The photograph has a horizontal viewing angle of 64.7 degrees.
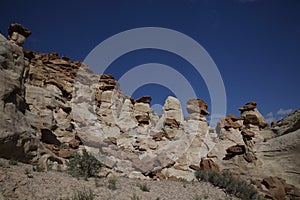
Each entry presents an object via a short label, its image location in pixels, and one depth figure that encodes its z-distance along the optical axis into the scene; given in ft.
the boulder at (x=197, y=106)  83.56
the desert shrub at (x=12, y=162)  27.02
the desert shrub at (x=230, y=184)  31.37
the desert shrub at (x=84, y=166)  30.49
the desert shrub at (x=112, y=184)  26.45
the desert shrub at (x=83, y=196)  20.99
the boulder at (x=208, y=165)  41.97
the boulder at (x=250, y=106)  77.15
